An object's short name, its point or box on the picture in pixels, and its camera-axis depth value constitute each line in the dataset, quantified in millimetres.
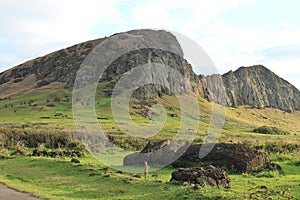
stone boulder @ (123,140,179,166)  36562
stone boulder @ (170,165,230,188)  22891
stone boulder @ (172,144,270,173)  32094
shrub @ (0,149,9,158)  42750
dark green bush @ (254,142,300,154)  50712
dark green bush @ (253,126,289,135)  148125
